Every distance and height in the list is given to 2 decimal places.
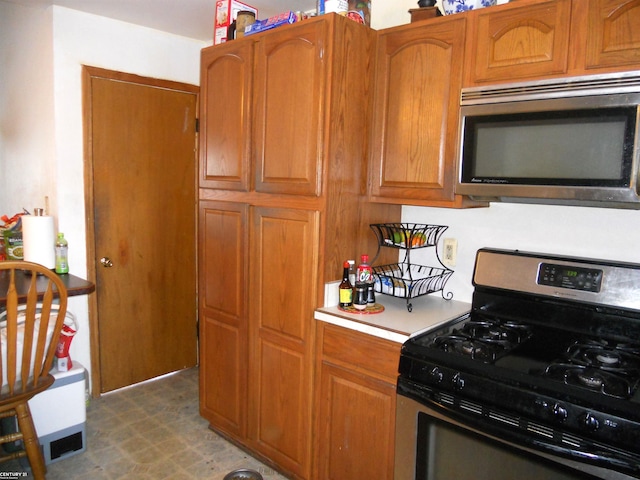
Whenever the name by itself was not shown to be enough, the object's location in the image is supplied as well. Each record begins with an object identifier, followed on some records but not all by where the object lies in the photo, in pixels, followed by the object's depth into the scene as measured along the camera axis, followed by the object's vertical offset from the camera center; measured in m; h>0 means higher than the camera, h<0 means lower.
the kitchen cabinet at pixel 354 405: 1.77 -0.81
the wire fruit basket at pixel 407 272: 2.06 -0.33
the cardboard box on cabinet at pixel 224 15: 2.33 +0.88
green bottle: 2.62 -0.37
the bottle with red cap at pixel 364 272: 1.99 -0.32
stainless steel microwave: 1.45 +0.20
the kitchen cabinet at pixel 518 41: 1.57 +0.55
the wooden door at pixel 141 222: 2.89 -0.20
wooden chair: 1.75 -0.67
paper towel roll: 2.49 -0.27
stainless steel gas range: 1.30 -0.53
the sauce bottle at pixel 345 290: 1.99 -0.39
